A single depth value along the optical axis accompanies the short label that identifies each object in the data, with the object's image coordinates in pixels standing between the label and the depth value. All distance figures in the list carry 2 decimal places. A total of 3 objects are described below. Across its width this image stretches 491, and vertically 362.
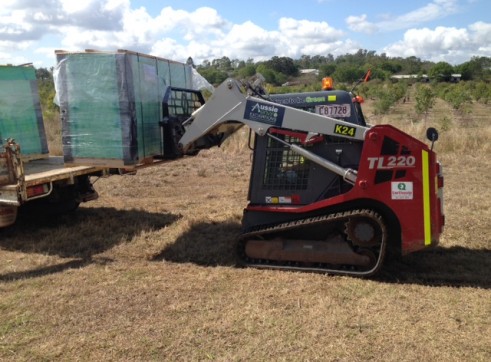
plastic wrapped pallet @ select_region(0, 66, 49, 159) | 7.43
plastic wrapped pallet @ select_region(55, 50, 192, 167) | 5.45
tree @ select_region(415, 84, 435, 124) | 27.02
